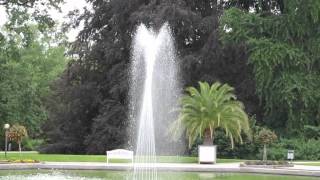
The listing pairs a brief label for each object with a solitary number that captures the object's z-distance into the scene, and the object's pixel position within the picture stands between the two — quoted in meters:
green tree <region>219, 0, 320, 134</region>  37.00
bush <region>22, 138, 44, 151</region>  54.72
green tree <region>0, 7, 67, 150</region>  31.06
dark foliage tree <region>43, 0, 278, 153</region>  41.31
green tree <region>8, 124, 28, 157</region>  36.34
